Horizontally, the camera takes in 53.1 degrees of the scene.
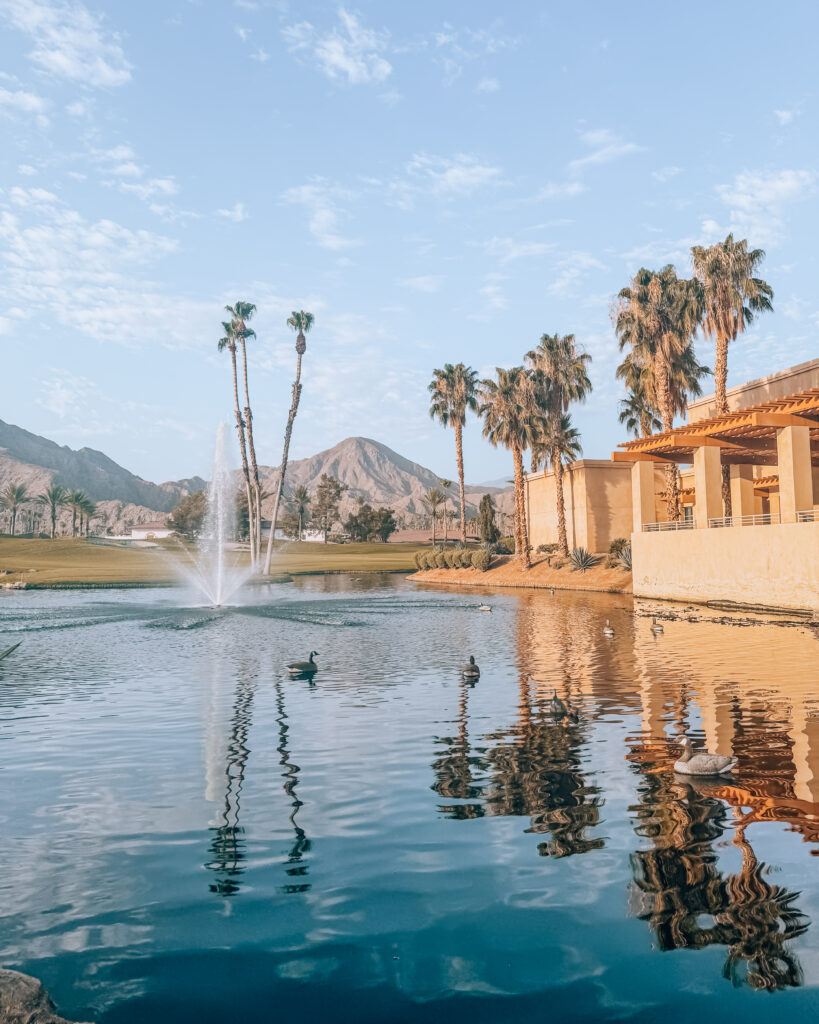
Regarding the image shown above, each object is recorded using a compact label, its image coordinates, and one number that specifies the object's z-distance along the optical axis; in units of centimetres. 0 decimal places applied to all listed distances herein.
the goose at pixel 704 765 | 1014
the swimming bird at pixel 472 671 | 1842
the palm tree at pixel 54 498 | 14944
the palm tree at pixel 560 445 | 6088
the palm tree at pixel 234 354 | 7200
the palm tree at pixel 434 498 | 12800
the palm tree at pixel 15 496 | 15594
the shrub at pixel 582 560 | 5653
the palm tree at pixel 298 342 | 7162
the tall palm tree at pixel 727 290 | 4478
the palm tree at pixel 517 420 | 6103
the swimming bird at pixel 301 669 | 1881
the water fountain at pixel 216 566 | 4903
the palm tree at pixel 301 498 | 15825
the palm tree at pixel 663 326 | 4791
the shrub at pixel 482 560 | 6812
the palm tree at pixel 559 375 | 6084
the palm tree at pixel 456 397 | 8038
